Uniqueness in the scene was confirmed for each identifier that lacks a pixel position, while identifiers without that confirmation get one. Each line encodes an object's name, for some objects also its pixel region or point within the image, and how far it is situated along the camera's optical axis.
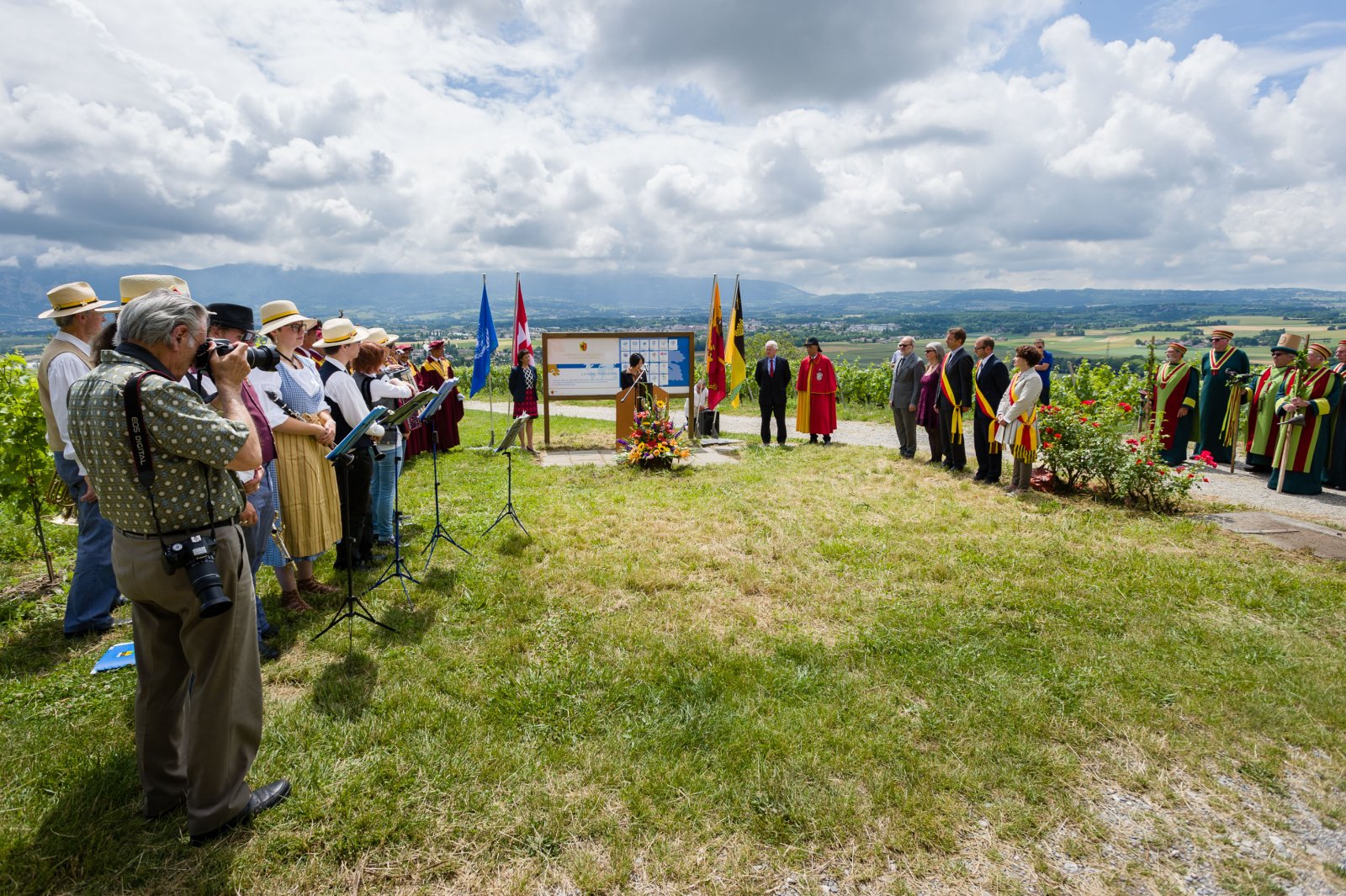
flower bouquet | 10.17
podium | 11.71
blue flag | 12.90
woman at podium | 11.47
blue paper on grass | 4.12
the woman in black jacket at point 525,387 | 11.95
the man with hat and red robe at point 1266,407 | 9.38
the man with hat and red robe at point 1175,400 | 10.16
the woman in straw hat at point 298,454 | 4.61
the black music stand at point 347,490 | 3.88
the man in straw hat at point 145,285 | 3.81
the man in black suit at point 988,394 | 9.09
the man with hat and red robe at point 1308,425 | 8.52
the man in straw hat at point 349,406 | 5.20
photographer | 2.39
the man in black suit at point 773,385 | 12.53
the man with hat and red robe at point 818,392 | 12.34
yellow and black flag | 13.52
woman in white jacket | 8.14
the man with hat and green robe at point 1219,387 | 10.51
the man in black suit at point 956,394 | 9.76
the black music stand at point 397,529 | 4.31
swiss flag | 12.52
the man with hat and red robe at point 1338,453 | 8.87
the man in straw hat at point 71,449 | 4.09
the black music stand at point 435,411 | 4.92
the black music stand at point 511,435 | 5.85
